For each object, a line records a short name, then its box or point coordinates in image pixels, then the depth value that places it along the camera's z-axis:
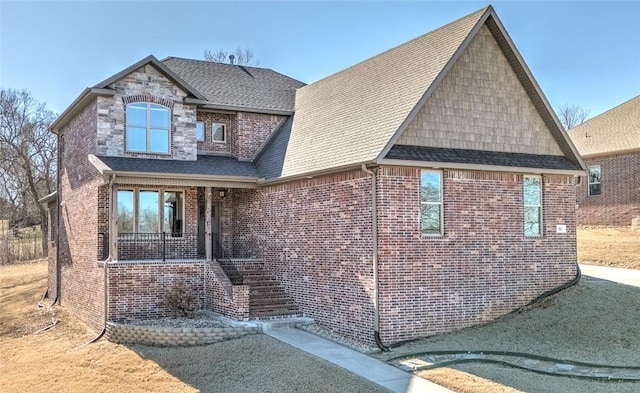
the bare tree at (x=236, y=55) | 45.44
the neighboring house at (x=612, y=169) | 25.36
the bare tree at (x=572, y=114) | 62.22
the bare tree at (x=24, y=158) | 42.53
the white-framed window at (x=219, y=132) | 19.72
